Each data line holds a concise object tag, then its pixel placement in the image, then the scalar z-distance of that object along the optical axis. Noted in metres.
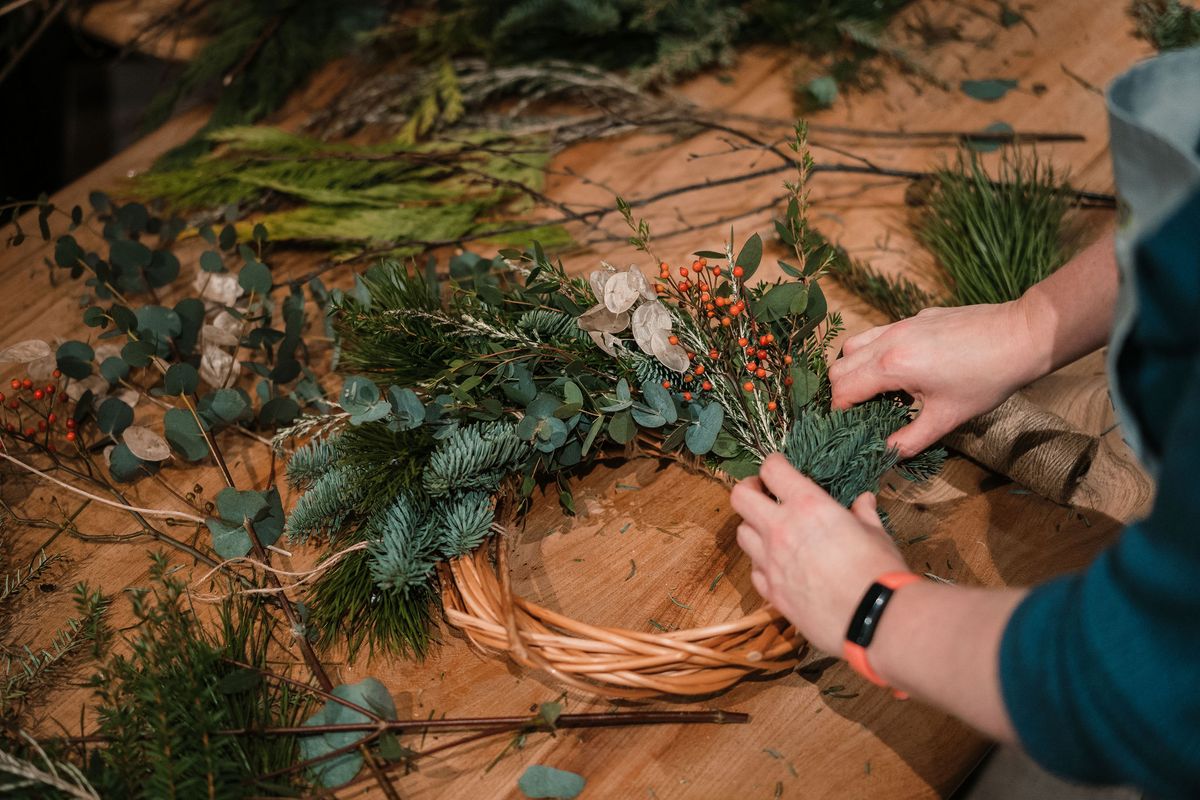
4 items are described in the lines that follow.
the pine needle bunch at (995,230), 1.12
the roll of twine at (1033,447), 0.93
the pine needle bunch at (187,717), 0.75
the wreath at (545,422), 0.85
